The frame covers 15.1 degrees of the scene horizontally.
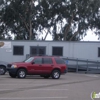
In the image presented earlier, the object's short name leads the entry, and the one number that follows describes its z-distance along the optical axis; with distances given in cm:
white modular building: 3759
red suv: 2778
